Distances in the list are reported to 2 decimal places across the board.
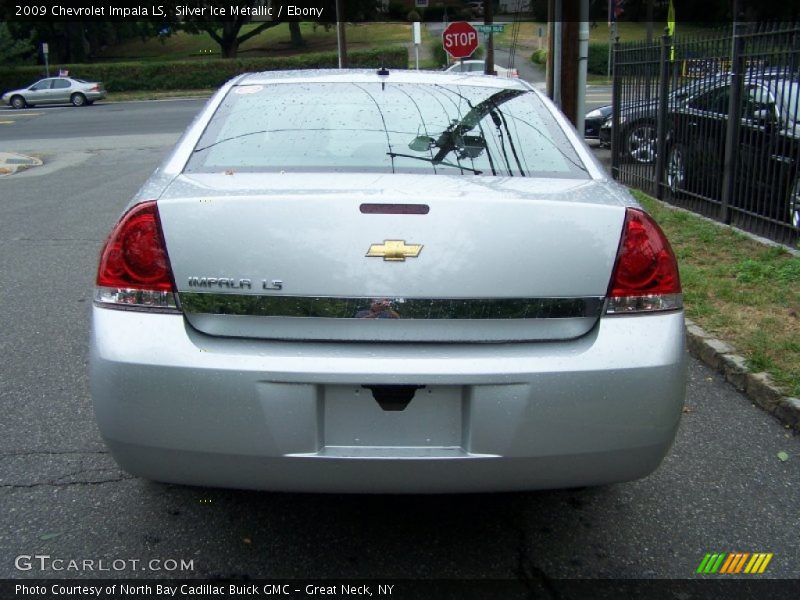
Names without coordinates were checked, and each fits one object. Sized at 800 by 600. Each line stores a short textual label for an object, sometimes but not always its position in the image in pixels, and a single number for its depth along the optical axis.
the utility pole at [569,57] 10.11
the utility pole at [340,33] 30.77
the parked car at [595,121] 16.24
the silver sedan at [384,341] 2.38
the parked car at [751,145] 7.14
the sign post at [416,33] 26.44
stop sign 19.17
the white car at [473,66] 29.80
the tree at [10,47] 47.84
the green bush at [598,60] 49.94
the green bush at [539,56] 47.81
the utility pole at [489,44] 20.92
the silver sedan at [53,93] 38.38
